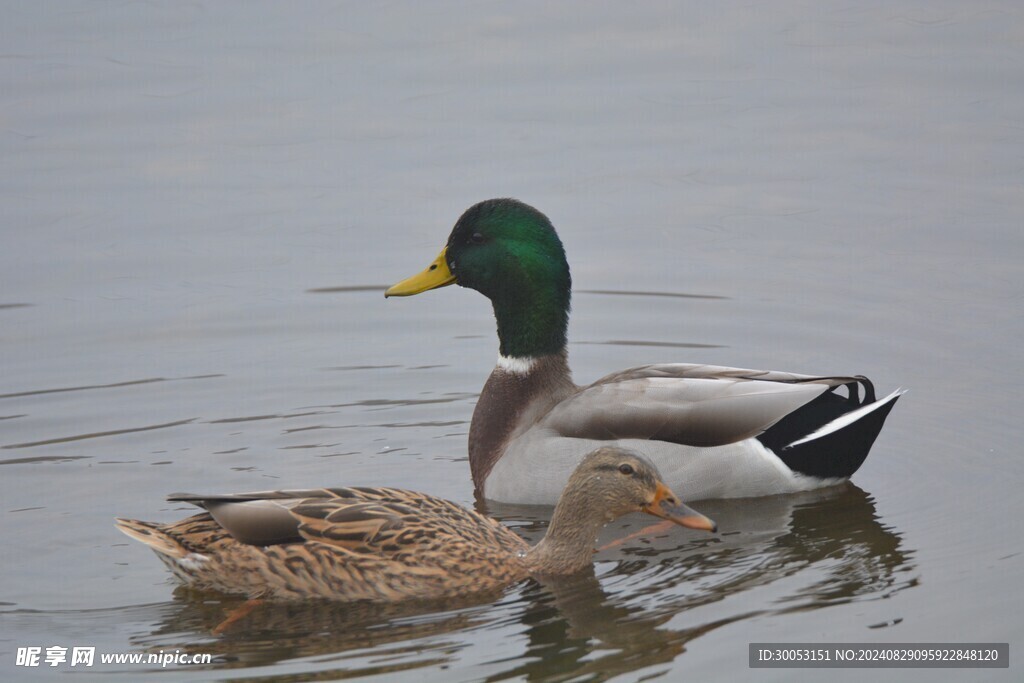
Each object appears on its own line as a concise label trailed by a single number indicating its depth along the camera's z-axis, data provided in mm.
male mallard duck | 18578
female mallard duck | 15641
